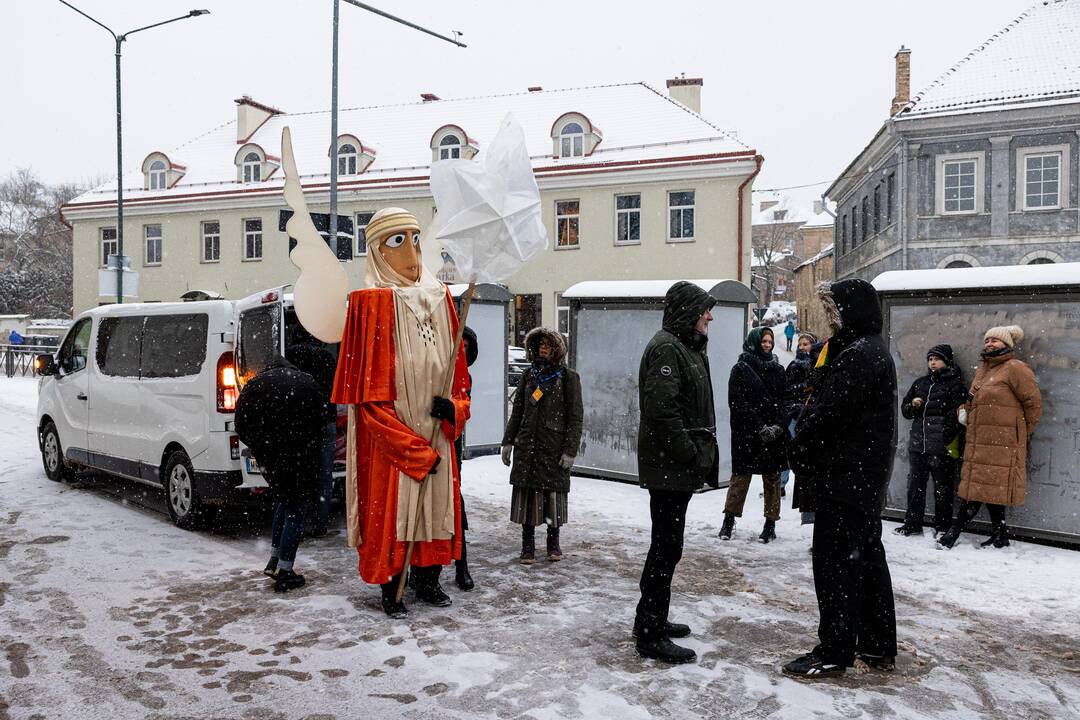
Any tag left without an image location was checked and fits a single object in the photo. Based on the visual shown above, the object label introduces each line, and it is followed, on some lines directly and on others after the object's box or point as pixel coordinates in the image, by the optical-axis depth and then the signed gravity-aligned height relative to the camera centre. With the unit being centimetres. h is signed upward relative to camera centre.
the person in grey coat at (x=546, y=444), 665 -78
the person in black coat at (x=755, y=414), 714 -59
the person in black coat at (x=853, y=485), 434 -71
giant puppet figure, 520 -46
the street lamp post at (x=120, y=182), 1722 +337
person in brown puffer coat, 716 -74
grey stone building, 2456 +551
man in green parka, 456 -57
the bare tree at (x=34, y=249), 5684 +648
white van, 705 -46
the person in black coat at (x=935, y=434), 754 -79
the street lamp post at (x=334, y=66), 1360 +437
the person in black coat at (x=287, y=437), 566 -63
